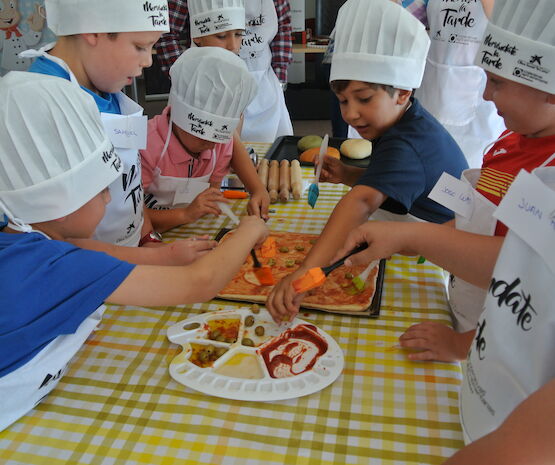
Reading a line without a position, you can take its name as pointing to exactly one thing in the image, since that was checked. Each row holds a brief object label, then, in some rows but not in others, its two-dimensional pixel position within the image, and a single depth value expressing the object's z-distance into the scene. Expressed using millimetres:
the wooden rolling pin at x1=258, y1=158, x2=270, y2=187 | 1641
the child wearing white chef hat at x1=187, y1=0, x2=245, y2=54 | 2045
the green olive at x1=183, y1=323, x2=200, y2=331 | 917
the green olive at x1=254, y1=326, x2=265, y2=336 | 899
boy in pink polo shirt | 1374
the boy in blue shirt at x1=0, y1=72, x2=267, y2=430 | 693
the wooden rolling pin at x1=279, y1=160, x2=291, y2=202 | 1524
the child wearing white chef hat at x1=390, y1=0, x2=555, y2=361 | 771
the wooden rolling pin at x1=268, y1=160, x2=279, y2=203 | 1535
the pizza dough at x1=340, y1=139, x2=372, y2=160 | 1855
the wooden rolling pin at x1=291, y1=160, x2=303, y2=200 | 1539
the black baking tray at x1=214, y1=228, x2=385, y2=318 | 965
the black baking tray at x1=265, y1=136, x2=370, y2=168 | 1854
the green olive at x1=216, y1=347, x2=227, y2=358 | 853
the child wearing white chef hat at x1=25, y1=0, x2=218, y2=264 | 1047
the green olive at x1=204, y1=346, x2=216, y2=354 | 856
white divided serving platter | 765
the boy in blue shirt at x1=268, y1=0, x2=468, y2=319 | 1101
